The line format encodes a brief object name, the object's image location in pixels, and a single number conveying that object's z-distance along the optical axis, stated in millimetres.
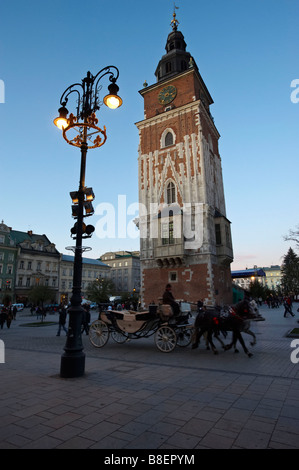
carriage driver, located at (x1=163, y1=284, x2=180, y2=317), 9398
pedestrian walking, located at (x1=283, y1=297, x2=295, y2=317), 22312
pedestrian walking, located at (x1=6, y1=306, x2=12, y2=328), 19891
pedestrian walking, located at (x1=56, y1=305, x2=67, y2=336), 14984
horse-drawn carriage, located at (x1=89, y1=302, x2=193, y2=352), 9266
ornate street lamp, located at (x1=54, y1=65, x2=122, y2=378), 6277
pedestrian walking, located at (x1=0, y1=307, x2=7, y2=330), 19906
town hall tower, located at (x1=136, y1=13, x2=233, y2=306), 27500
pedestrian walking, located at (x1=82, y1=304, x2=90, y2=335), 14531
